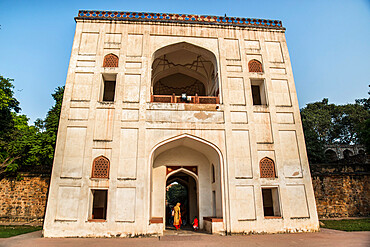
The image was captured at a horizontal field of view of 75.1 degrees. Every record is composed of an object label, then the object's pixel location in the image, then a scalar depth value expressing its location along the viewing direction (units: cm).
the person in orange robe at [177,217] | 1073
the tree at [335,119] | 2866
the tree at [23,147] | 1357
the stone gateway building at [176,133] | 889
